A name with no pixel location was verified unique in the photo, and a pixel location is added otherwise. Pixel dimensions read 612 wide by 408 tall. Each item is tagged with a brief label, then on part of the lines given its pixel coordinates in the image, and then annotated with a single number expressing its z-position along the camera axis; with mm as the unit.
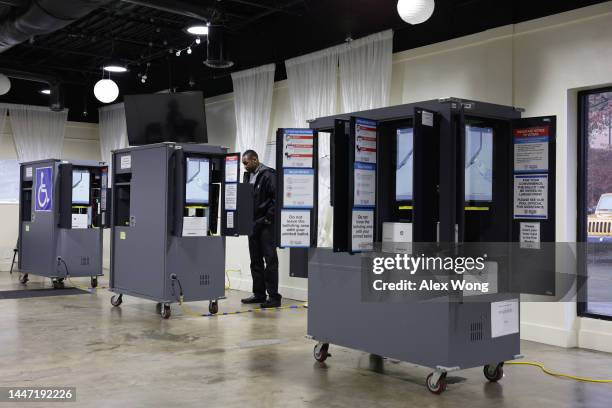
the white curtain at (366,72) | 7023
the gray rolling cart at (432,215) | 3996
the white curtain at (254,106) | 8805
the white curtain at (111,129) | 12242
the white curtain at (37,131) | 12172
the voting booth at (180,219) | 6629
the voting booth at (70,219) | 8891
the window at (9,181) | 12227
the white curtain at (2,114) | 11952
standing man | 7500
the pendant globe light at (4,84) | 10055
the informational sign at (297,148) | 4770
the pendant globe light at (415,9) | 5133
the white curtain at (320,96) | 7547
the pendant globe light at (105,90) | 9031
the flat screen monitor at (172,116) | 9234
